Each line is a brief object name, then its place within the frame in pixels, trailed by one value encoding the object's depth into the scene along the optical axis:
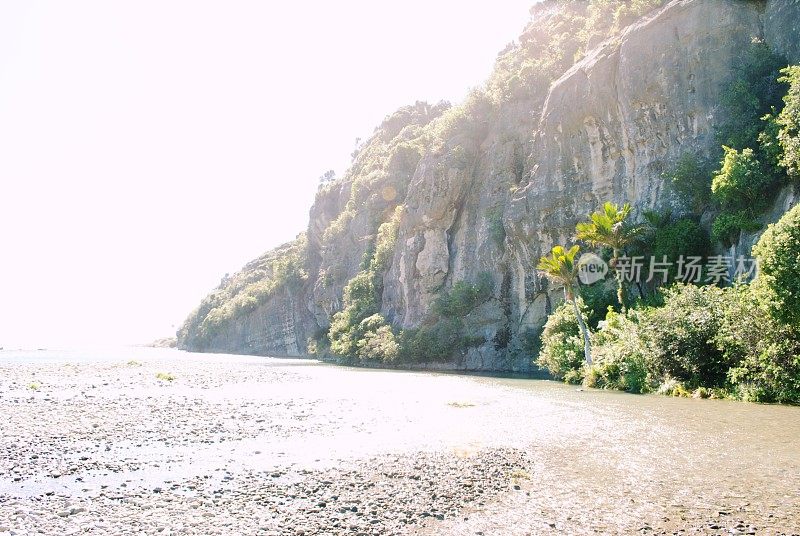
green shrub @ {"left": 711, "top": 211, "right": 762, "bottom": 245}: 28.66
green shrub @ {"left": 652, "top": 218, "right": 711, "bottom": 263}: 33.66
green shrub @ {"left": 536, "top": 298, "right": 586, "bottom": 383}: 36.00
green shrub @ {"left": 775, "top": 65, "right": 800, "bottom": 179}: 25.34
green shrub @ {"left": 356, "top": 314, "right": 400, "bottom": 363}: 62.62
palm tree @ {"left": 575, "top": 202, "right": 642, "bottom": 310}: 35.19
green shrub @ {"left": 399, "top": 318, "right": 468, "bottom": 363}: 57.78
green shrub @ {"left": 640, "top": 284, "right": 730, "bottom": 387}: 24.30
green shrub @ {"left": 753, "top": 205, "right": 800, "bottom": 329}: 18.00
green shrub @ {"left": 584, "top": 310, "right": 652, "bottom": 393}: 27.89
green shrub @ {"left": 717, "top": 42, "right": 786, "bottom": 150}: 32.38
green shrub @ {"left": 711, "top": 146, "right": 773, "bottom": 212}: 28.47
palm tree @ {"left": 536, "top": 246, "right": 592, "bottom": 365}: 35.88
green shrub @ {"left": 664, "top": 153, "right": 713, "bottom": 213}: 35.00
